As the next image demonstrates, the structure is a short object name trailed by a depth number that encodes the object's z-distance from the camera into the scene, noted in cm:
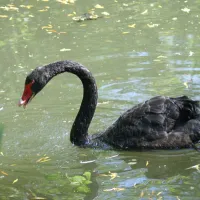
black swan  1080
